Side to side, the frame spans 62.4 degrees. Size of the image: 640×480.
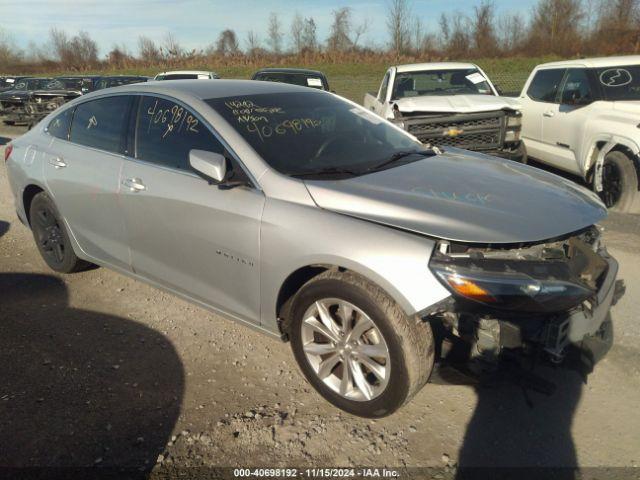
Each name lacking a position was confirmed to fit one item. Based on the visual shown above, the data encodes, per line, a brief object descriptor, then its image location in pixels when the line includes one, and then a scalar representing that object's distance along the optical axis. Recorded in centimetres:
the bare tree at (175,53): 4279
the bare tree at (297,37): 4844
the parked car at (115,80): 1516
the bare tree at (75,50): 5953
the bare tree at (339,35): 4584
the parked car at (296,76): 1250
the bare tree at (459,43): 4028
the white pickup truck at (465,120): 711
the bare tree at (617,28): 2992
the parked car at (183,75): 1628
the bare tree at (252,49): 4218
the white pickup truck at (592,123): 601
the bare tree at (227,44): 4402
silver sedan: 247
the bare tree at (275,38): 4866
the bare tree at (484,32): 4112
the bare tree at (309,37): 4788
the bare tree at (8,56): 5698
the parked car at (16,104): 1609
